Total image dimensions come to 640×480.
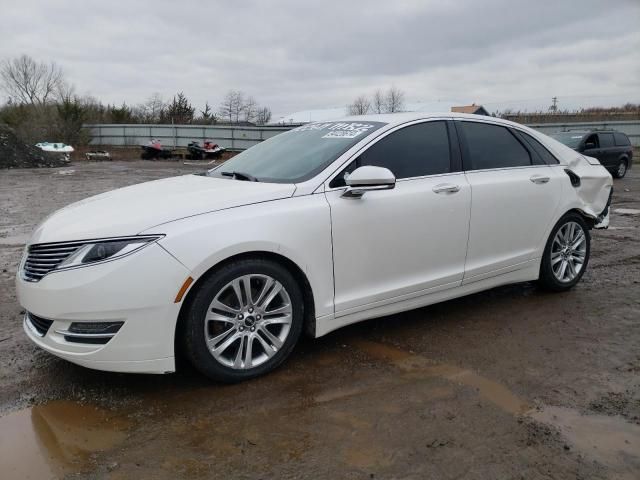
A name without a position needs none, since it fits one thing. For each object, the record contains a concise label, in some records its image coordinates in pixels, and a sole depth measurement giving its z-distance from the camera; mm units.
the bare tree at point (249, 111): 66062
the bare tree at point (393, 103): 56556
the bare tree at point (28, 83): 59469
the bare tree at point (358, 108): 56219
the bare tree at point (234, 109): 65125
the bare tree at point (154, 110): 47594
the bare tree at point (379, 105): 59212
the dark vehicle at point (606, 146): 16036
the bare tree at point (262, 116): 66369
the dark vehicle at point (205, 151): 29500
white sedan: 2760
